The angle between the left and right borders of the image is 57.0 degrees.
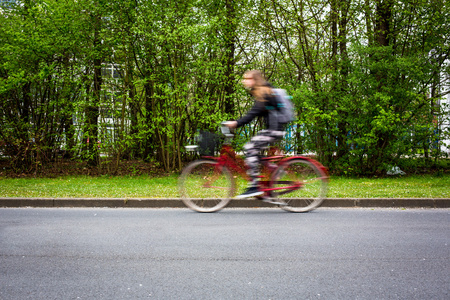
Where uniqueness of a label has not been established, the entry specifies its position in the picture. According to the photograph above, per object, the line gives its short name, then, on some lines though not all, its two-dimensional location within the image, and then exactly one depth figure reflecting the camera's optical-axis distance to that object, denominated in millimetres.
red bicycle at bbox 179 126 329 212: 6629
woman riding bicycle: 6312
